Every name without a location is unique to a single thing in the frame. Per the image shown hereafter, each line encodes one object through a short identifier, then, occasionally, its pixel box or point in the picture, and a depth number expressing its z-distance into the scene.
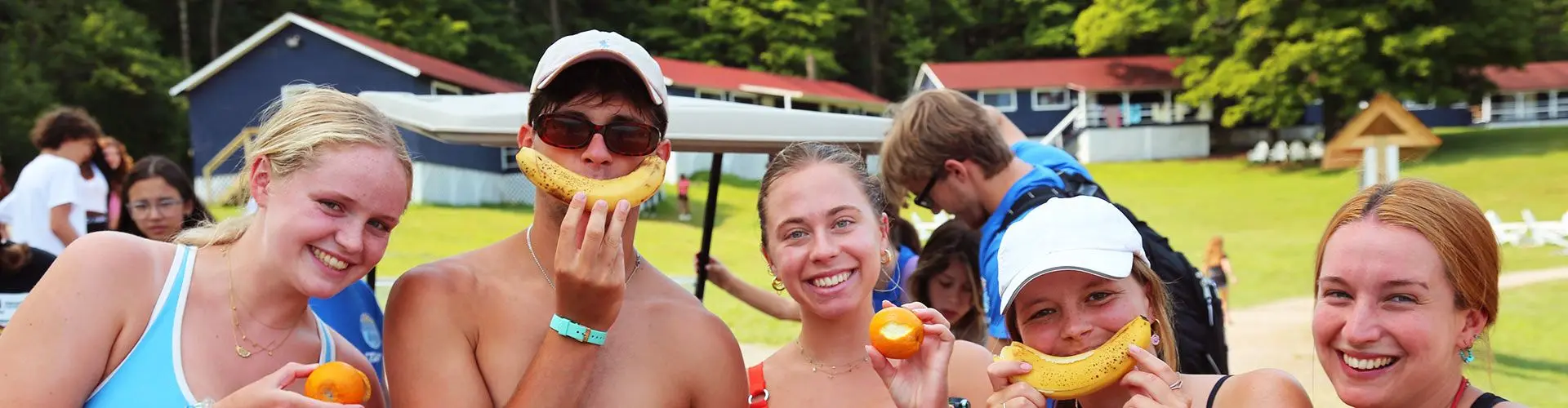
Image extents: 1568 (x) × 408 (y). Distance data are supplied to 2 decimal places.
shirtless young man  2.67
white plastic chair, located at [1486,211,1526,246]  22.85
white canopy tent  4.68
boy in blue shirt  4.84
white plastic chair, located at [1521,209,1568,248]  22.78
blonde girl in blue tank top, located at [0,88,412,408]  2.54
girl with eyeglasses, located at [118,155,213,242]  5.97
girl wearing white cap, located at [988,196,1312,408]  2.75
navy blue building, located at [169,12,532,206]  35.91
